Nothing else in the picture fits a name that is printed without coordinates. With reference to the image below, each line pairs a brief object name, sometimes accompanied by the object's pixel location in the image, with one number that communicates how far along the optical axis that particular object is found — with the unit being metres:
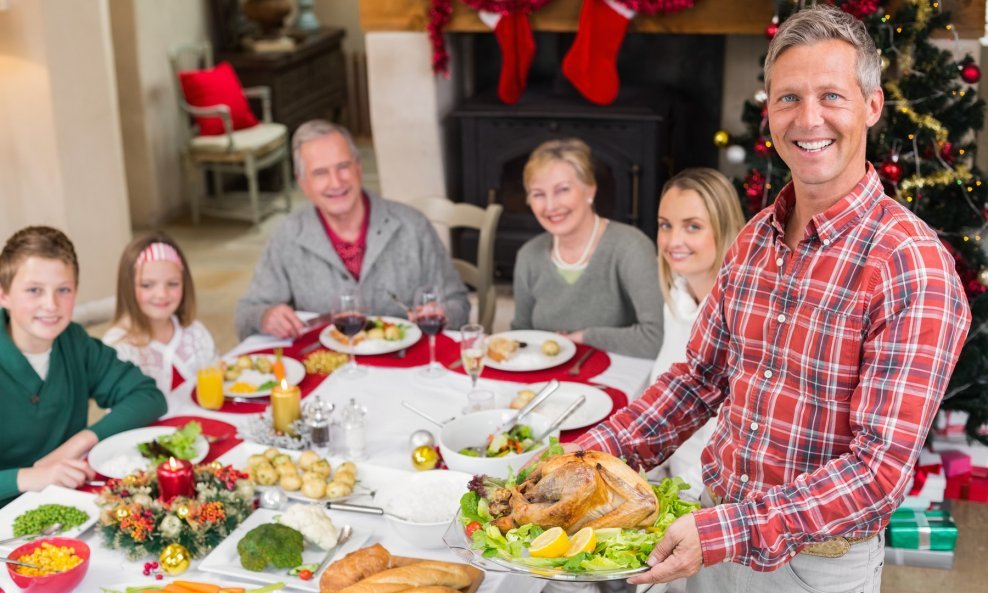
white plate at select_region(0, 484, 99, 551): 1.91
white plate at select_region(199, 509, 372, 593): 1.71
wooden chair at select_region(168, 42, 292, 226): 6.07
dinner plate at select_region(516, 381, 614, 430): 2.27
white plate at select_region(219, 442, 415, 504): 1.99
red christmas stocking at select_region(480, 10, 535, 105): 4.40
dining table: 2.21
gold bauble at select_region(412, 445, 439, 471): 2.11
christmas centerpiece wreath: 1.79
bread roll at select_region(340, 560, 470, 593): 1.63
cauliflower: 1.79
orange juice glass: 2.39
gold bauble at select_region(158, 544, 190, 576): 1.74
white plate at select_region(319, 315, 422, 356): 2.70
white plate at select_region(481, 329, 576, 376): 2.60
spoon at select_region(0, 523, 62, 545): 1.85
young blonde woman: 2.44
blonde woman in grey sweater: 2.93
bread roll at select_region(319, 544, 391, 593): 1.67
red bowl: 1.66
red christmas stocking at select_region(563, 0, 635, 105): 4.26
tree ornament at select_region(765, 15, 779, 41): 3.21
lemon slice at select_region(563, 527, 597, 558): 1.46
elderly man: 3.05
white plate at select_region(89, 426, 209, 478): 2.10
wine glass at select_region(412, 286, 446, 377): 2.52
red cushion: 6.11
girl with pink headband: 2.78
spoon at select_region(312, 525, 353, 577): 1.75
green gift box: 2.98
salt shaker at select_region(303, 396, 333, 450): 2.18
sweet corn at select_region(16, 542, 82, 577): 1.70
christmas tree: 3.03
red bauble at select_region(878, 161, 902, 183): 2.98
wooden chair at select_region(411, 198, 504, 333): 3.44
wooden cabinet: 6.66
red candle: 1.90
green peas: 1.86
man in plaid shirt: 1.37
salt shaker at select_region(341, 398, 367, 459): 2.17
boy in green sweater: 2.29
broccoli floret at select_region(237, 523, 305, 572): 1.73
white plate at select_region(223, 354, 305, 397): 2.47
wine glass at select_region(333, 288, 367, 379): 2.52
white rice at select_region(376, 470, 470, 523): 1.86
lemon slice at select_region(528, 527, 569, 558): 1.45
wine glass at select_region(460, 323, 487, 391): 2.38
